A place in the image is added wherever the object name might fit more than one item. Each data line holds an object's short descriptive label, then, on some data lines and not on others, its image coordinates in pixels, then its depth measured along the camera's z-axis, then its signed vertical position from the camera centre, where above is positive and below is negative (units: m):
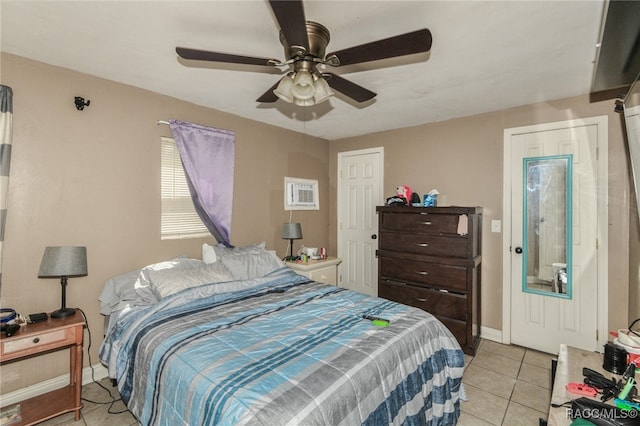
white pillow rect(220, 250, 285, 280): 2.87 -0.50
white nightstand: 3.67 -0.69
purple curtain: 3.02 +0.47
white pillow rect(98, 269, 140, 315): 2.44 -0.64
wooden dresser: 3.00 -0.50
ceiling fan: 1.33 +0.83
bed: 1.32 -0.75
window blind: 2.94 +0.14
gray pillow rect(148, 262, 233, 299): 2.33 -0.53
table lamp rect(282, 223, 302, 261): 3.84 -0.22
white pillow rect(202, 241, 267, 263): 3.00 -0.39
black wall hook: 2.40 +0.88
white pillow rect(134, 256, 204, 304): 2.35 -0.49
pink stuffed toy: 3.60 +0.27
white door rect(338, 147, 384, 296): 4.30 -0.02
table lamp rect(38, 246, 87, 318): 2.06 -0.36
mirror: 2.97 -0.09
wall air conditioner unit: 4.15 +0.29
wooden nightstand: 1.88 -0.89
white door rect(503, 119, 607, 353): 2.80 -0.32
